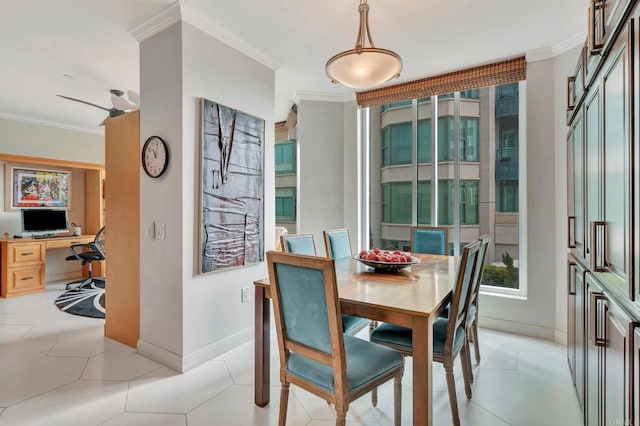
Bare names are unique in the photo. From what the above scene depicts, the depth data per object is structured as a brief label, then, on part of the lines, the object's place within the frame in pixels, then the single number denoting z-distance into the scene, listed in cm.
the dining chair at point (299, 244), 251
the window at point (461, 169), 334
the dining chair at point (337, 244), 292
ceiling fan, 332
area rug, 371
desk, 437
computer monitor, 483
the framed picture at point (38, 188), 488
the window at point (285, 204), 471
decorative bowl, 216
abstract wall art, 247
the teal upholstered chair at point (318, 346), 136
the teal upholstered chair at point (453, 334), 168
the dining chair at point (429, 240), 315
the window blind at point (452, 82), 309
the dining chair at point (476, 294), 203
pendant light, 194
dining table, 140
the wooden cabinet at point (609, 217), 97
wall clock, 244
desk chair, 461
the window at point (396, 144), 394
